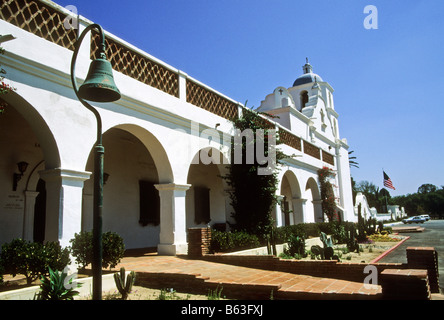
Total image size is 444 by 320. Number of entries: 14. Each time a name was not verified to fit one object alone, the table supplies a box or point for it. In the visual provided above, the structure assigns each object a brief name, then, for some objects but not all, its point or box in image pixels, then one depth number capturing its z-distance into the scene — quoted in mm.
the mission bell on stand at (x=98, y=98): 3979
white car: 50822
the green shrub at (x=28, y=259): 5211
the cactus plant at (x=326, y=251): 9172
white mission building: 6547
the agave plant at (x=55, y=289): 4684
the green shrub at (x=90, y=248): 6207
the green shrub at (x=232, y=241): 9484
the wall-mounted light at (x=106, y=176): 10350
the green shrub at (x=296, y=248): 10783
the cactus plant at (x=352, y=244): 13321
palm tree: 39988
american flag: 33559
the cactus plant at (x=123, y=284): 5512
